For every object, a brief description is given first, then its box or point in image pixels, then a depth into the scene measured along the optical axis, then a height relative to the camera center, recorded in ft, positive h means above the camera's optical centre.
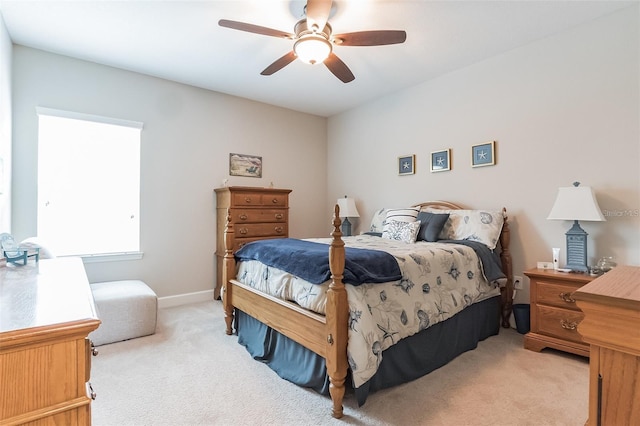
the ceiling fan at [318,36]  6.65 +4.07
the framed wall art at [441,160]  11.82 +2.08
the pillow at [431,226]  10.27 -0.38
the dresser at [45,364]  2.15 -1.07
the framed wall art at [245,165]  14.05 +2.28
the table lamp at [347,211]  14.58 +0.17
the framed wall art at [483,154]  10.59 +2.08
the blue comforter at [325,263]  6.04 -1.02
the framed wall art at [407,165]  12.98 +2.10
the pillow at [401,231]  10.30 -0.55
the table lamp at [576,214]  7.86 +0.01
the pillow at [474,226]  9.66 -0.38
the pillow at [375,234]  12.01 -0.75
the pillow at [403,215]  11.18 -0.02
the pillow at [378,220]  12.69 -0.23
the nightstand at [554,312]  7.75 -2.52
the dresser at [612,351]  1.96 -0.88
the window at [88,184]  10.21 +1.09
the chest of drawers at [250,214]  12.62 +0.04
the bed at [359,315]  5.72 -2.28
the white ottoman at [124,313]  8.79 -2.82
